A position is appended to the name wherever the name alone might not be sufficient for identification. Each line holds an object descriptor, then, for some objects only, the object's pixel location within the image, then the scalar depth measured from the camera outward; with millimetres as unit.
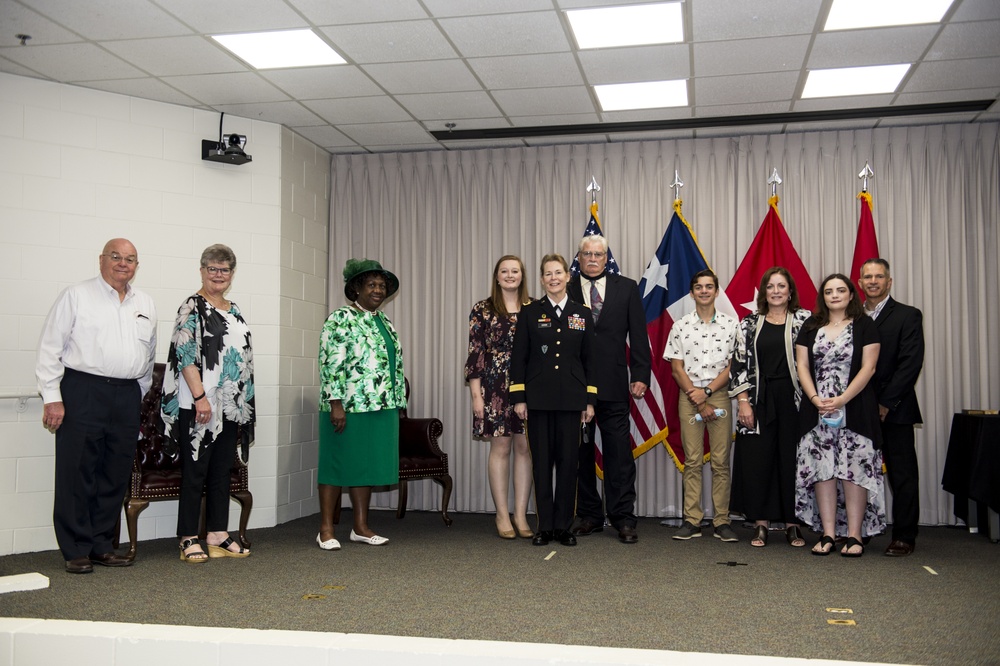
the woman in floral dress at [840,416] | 4523
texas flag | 5855
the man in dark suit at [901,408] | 4531
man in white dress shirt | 4086
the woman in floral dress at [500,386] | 4945
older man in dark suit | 4906
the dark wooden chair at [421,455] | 5680
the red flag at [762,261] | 5941
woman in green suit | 4625
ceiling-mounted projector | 5492
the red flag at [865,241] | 5801
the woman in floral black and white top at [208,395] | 4301
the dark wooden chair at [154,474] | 4484
